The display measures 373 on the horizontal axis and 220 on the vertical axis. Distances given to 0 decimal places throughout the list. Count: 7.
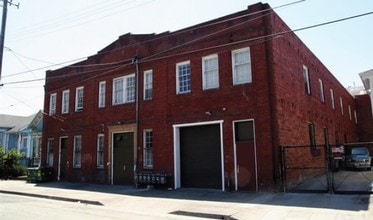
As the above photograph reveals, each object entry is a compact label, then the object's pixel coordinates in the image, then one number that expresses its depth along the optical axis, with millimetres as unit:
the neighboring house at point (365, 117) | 38938
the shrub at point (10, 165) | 27797
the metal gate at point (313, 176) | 14195
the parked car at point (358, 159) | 23547
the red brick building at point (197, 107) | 15211
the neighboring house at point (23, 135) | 32812
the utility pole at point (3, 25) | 17375
